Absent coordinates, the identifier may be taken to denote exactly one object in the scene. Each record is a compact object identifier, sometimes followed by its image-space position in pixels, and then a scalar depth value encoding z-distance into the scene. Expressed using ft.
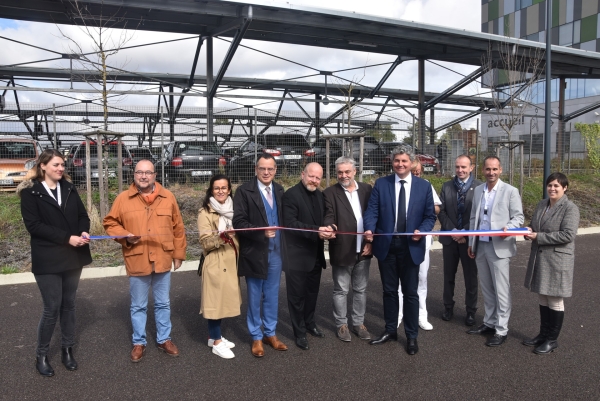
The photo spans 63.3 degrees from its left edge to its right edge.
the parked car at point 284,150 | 44.42
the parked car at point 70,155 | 38.77
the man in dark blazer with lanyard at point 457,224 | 18.65
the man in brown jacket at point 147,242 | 14.64
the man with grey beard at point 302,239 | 15.83
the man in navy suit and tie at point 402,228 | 15.80
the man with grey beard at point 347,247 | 16.46
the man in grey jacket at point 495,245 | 16.38
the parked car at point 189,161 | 40.91
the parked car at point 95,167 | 38.05
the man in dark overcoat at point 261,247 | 15.30
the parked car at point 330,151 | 41.46
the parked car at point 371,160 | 45.00
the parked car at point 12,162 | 38.17
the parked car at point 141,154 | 41.18
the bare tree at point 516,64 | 51.96
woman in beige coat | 15.01
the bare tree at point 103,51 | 31.89
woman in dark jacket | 13.69
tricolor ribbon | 14.97
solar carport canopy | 45.50
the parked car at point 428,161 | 50.57
